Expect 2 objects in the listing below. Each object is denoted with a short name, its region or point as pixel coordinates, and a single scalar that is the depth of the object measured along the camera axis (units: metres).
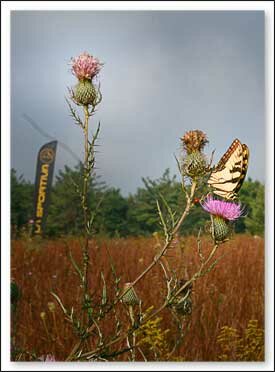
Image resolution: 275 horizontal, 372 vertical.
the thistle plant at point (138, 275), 2.45
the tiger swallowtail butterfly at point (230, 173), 2.73
